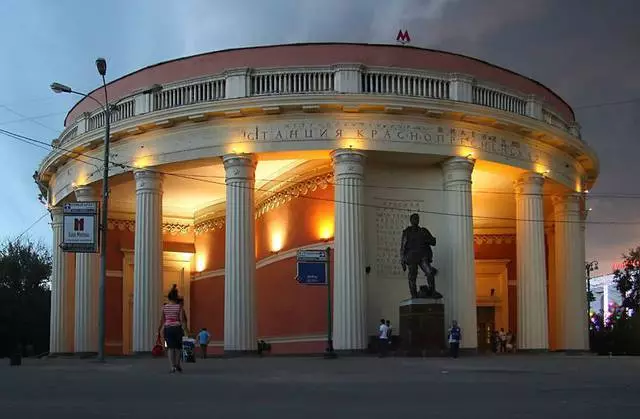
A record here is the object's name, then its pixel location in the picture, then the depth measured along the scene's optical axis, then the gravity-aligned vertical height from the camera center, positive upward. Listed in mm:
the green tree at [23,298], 56875 +660
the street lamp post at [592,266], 59703 +2677
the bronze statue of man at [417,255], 29141 +1621
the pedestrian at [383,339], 29406 -1022
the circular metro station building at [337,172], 30672 +4931
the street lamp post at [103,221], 27031 +2589
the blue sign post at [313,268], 27031 +1135
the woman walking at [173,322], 18109 -276
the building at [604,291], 137250 +2164
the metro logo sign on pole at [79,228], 26781 +2311
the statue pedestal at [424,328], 28516 -683
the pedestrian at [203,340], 31547 -1107
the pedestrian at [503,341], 38691 -1468
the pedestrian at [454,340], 28484 -1029
